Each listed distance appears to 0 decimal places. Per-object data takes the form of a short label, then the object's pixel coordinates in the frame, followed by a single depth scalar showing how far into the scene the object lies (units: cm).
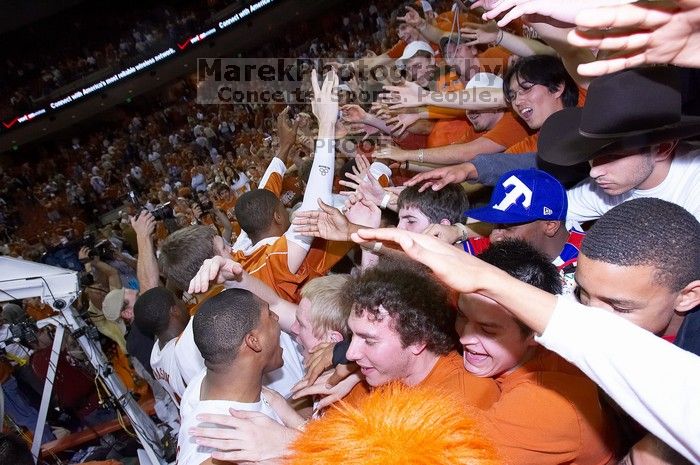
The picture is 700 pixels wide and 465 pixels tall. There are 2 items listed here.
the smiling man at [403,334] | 175
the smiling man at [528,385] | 134
